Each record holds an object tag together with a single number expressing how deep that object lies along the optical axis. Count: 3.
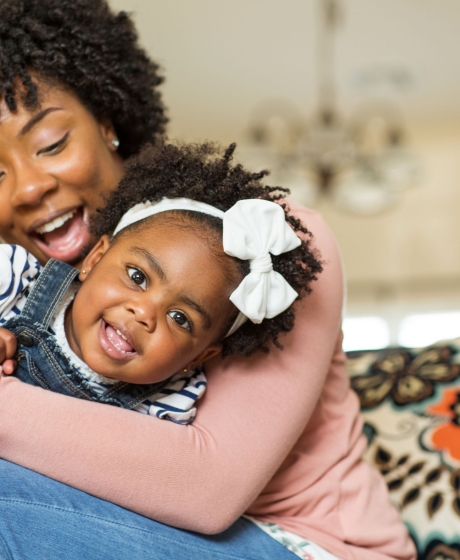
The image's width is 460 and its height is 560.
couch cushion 1.31
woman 0.95
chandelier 3.72
